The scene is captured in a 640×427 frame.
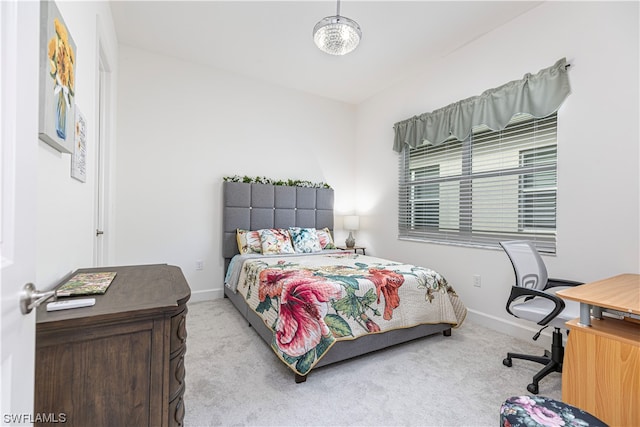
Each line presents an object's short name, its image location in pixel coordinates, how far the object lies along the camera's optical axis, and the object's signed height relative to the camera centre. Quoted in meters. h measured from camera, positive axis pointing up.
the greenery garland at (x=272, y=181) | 3.86 +0.40
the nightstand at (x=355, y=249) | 4.39 -0.56
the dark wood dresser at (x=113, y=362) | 0.87 -0.49
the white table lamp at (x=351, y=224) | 4.48 -0.19
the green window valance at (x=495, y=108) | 2.46 +1.05
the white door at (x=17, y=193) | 0.60 +0.02
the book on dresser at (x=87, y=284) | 1.14 -0.34
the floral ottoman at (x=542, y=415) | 0.99 -0.69
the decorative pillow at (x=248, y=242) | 3.58 -0.40
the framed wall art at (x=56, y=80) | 1.09 +0.52
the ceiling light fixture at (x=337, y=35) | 2.23 +1.37
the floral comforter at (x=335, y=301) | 1.96 -0.69
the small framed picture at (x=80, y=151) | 1.57 +0.31
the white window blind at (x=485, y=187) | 2.60 +0.28
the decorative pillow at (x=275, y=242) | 3.53 -0.39
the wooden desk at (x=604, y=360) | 1.25 -0.64
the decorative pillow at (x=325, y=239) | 4.00 -0.39
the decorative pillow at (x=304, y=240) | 3.73 -0.38
